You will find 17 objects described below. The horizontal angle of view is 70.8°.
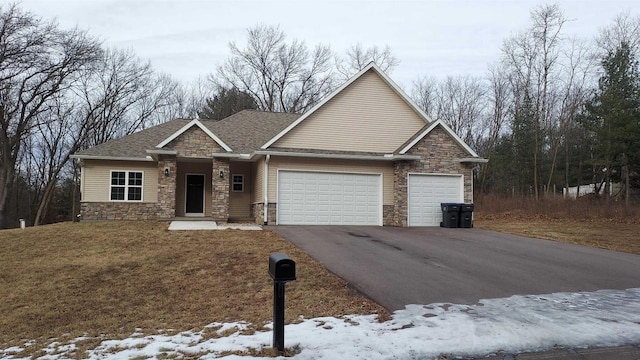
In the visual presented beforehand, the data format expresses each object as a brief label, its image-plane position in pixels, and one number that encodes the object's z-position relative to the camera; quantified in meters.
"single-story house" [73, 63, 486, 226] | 17.17
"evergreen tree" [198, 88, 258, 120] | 39.41
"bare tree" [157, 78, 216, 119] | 41.84
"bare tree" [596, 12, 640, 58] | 28.47
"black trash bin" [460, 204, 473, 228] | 17.61
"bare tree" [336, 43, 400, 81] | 40.78
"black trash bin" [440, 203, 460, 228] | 17.47
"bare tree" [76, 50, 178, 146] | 37.22
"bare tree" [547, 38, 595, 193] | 34.81
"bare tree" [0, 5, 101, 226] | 26.55
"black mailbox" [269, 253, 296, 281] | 4.69
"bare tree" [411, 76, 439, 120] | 42.29
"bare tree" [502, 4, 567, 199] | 31.55
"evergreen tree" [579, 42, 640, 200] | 25.09
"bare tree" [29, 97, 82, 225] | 35.28
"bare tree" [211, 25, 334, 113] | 40.94
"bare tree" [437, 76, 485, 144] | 41.75
